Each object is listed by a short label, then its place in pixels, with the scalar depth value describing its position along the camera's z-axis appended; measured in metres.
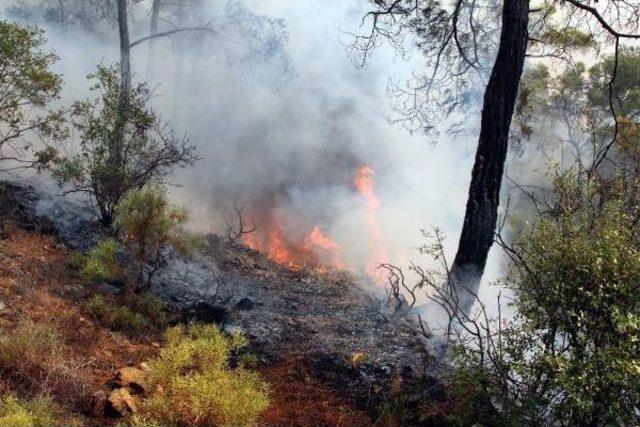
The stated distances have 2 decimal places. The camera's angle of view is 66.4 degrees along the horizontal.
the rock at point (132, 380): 3.49
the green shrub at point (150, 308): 5.28
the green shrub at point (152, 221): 5.91
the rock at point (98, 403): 3.22
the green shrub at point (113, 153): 7.39
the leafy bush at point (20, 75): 6.41
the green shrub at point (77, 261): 6.07
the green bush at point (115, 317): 4.87
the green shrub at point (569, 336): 2.78
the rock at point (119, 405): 3.21
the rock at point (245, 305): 6.07
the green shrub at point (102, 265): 5.45
